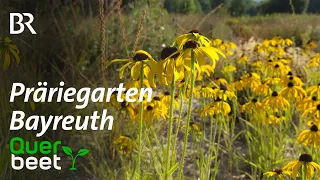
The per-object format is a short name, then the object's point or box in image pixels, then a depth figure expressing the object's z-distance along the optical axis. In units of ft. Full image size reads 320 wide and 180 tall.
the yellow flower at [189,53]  4.14
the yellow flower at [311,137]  6.41
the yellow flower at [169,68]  4.22
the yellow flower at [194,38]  4.58
